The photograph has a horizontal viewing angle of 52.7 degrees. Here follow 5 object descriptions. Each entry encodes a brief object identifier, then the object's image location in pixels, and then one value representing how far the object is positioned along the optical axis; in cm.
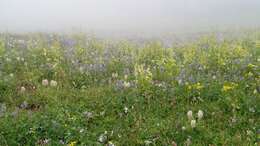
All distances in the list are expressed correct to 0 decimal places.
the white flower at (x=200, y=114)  478
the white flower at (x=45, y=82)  593
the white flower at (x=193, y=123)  455
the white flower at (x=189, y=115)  476
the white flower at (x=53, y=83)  590
